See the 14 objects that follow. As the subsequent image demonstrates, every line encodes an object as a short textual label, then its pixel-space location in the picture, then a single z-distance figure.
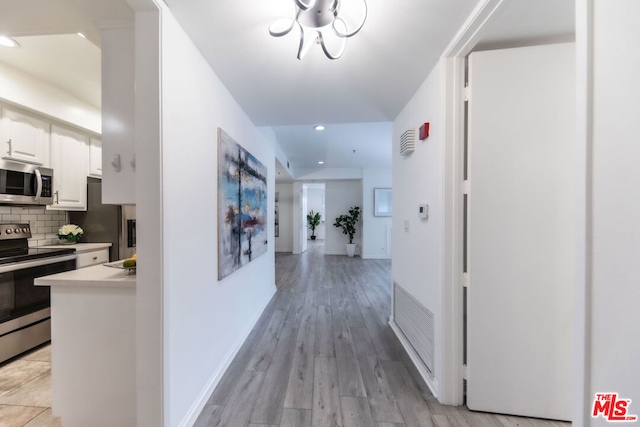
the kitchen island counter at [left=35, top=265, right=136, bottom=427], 1.28
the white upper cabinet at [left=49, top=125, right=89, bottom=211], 2.55
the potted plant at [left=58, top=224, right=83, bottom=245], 2.74
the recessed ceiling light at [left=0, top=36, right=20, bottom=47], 1.73
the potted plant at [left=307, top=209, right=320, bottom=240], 9.88
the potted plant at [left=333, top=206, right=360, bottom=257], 7.29
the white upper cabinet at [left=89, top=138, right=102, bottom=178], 2.93
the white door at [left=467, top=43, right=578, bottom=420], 1.39
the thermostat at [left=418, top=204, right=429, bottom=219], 1.79
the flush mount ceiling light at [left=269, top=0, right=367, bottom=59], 1.06
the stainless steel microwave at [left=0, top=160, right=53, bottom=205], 2.12
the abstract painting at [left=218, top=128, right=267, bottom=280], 1.83
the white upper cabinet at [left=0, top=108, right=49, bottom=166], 2.11
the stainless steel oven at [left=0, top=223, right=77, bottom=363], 1.90
